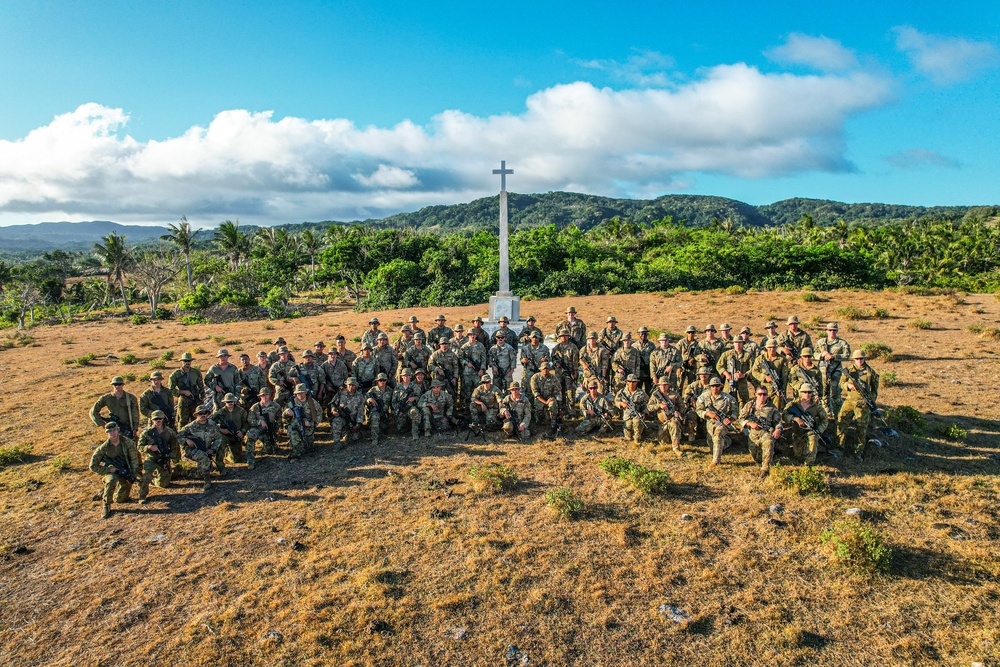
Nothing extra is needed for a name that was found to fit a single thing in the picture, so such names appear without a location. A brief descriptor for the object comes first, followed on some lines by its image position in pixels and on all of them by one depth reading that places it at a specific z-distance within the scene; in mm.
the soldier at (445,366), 11094
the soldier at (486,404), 10602
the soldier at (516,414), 10242
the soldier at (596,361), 11053
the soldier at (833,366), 9438
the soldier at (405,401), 10500
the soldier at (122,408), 9508
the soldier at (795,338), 11108
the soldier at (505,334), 12005
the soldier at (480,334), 11844
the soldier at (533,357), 10878
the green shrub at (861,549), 6102
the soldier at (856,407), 8766
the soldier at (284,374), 10445
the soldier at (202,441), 8695
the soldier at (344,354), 11539
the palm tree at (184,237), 50094
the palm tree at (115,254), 44406
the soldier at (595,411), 10289
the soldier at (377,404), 10312
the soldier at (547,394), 10492
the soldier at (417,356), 11391
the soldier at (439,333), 12508
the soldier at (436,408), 10453
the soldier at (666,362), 10445
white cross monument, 15202
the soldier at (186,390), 10312
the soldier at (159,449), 8344
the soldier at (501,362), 11664
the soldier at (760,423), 8570
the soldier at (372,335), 12195
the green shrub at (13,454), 9766
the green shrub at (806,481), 7770
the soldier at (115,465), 7881
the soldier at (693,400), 9633
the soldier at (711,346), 10977
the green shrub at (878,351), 15320
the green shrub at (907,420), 9922
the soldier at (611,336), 11555
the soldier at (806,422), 8578
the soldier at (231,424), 9234
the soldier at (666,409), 9500
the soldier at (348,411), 10227
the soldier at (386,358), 11414
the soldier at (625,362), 10773
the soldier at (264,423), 9578
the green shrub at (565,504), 7465
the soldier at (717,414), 8852
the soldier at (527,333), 11719
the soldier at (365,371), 11102
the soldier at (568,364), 11141
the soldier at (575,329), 12107
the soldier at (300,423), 9672
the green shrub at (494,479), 8250
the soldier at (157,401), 9672
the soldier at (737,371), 10484
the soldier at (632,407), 9797
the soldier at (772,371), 9977
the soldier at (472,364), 11430
